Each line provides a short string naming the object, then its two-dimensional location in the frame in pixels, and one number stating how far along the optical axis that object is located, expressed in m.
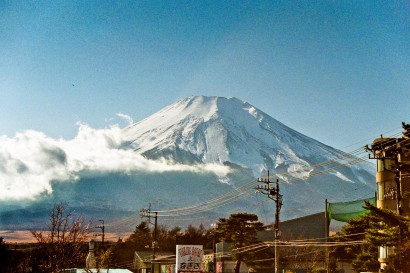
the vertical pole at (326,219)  57.92
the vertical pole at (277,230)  44.09
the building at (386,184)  42.91
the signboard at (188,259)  40.00
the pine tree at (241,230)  69.62
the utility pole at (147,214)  67.51
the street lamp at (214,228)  72.32
